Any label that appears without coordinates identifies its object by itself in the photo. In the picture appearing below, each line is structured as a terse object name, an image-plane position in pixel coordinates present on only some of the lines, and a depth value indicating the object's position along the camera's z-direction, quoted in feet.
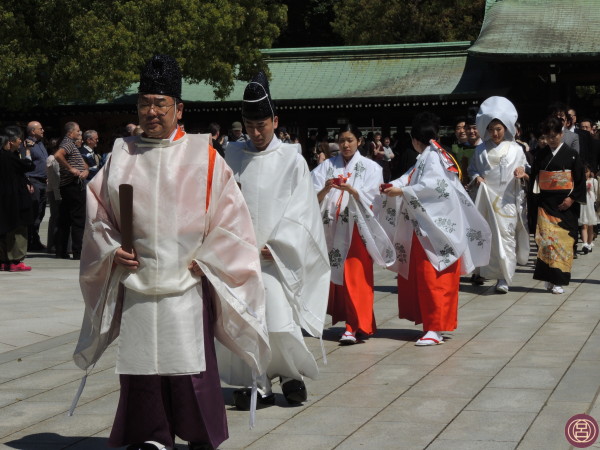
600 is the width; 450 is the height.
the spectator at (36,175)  48.16
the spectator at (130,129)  41.42
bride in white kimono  35.78
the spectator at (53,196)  44.83
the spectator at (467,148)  38.27
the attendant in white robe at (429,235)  27.02
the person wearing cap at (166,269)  15.96
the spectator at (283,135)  67.77
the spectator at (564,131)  42.08
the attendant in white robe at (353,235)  26.84
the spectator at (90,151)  45.34
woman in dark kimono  35.19
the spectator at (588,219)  47.14
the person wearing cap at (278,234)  20.13
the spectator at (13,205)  40.98
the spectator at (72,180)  44.04
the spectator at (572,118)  45.42
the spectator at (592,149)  47.47
